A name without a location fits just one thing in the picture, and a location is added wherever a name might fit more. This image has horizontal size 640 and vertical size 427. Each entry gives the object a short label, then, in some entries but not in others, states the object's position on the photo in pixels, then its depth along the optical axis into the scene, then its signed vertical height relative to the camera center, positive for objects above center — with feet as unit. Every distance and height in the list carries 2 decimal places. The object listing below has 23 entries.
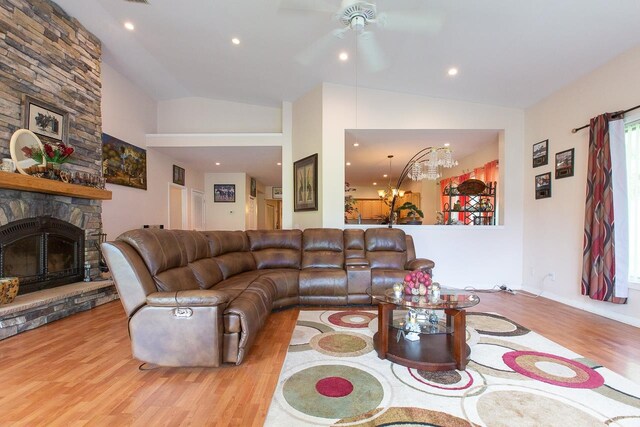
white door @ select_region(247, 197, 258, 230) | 30.14 +0.23
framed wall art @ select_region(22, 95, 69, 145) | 10.44 +3.80
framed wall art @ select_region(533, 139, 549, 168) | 13.57 +3.11
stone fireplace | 9.71 +2.59
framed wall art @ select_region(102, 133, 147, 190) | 15.19 +3.09
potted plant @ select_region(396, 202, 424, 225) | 16.15 +0.08
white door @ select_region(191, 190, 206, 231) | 25.77 +0.58
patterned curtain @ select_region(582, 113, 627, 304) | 10.14 -0.17
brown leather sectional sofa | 6.59 -2.10
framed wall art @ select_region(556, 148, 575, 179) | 12.17 +2.36
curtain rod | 9.59 +3.66
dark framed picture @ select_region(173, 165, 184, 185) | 22.34 +3.35
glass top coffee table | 6.59 -3.18
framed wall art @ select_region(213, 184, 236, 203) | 28.09 +2.31
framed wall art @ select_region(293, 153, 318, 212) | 16.53 +2.02
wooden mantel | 8.94 +1.06
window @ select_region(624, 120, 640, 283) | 9.87 +0.90
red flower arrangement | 10.25 +2.41
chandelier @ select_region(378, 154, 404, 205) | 17.19 +2.24
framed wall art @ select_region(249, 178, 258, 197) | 30.54 +3.05
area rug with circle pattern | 5.04 -3.61
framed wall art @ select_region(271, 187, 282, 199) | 37.91 +3.25
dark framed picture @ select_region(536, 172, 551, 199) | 13.39 +1.50
